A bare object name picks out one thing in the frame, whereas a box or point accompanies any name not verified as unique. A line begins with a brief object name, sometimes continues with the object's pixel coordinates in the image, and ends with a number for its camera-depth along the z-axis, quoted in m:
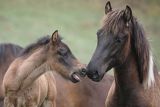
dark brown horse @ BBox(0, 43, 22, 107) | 19.93
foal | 18.23
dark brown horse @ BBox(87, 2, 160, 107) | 15.73
